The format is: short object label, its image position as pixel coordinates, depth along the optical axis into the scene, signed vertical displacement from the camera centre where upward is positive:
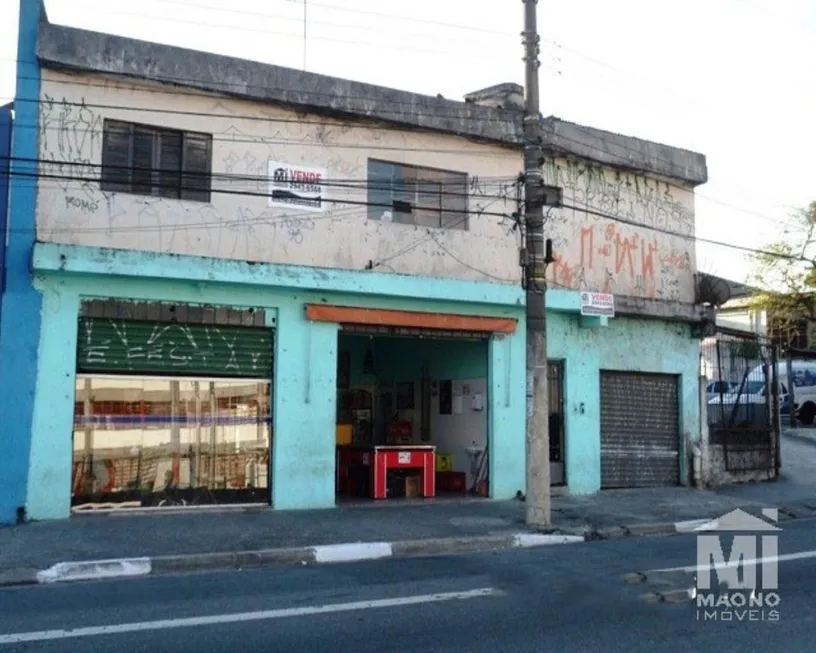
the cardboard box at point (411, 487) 16.00 -1.00
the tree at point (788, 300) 35.66 +5.19
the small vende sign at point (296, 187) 14.23 +3.80
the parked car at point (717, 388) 19.36 +0.93
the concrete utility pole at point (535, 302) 12.82 +1.83
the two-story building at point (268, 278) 12.60 +2.33
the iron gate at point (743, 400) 19.33 +0.72
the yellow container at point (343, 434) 17.58 -0.10
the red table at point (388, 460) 15.59 -0.54
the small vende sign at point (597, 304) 16.64 +2.33
